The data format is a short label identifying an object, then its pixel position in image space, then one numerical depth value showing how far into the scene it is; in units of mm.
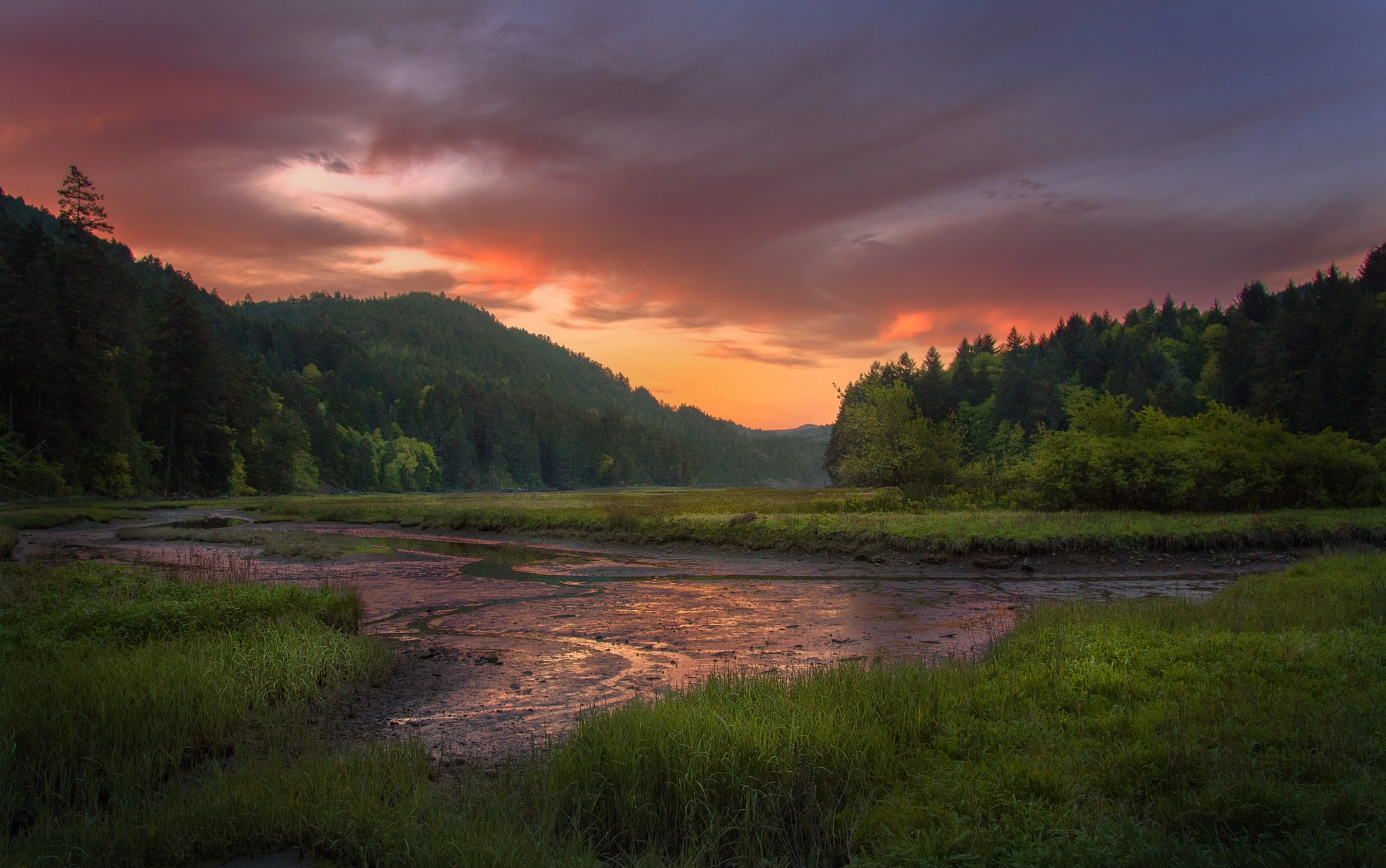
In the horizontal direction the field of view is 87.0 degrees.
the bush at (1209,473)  35375
